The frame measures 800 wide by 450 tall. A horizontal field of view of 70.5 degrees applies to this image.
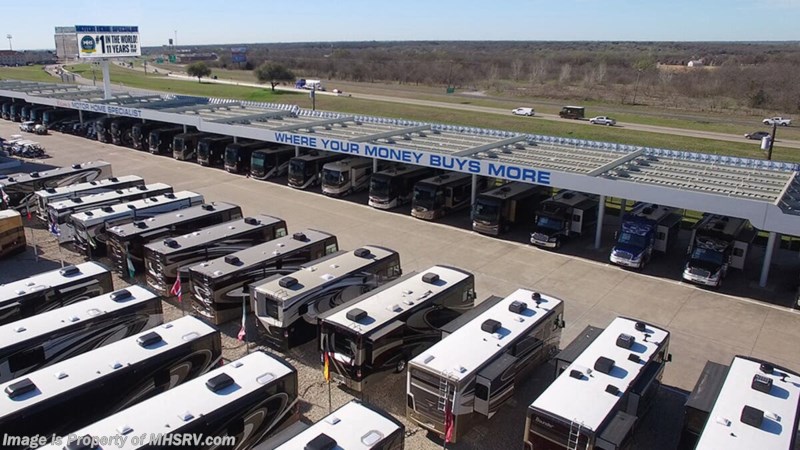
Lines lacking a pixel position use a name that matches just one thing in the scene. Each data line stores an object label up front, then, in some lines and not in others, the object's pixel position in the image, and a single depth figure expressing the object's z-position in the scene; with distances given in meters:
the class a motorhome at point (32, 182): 29.73
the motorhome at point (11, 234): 24.36
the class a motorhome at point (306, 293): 16.89
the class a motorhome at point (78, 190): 27.31
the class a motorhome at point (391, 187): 32.75
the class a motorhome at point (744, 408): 11.13
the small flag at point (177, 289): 19.05
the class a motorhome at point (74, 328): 14.30
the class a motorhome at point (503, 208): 28.80
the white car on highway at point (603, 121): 70.06
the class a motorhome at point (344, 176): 35.38
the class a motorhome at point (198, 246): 20.12
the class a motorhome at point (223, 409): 11.07
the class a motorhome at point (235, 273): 18.47
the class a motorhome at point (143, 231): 21.91
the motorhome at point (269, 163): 39.47
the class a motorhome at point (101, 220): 23.77
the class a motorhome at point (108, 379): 11.80
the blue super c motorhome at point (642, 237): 24.97
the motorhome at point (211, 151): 43.25
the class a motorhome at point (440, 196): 31.06
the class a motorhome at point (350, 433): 10.70
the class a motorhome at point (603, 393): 11.51
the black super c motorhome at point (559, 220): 27.33
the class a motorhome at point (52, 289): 16.84
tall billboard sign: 57.66
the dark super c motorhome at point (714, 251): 23.25
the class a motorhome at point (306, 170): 37.03
